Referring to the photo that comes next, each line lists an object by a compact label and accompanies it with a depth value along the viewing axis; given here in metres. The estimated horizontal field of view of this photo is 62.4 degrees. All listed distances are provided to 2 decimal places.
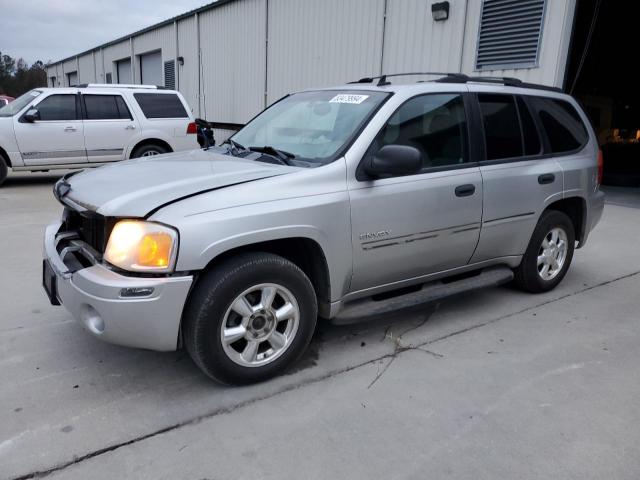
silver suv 2.71
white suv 9.56
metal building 8.84
